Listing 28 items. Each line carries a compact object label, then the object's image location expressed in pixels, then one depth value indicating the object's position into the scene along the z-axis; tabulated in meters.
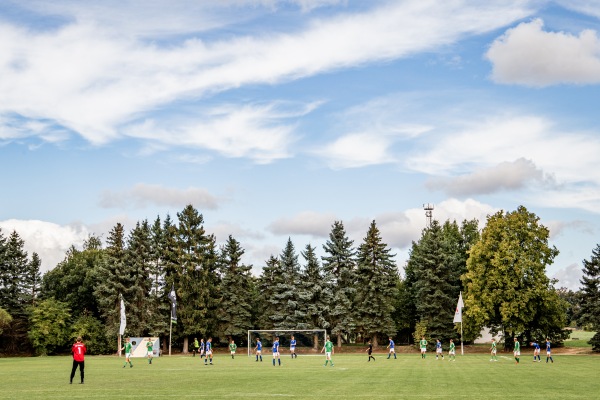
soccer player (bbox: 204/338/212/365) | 47.76
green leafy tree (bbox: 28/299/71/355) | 76.50
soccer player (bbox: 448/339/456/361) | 52.81
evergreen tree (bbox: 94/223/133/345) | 76.19
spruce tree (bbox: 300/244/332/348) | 78.31
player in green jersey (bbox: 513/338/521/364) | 46.34
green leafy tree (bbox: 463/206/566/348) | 63.62
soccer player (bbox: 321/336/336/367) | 41.67
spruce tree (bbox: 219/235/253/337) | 79.62
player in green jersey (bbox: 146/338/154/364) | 49.20
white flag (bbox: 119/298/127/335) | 64.46
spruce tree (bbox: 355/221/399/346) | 77.75
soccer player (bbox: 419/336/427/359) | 57.44
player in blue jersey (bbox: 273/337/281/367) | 44.25
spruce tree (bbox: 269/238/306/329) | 78.56
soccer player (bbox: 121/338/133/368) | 44.33
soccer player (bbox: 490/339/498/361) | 50.06
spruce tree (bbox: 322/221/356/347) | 77.94
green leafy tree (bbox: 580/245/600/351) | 68.71
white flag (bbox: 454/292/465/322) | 60.60
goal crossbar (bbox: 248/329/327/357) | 71.19
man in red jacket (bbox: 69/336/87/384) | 25.33
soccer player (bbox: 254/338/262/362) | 51.00
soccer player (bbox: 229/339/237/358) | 58.14
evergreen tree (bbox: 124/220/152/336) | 77.06
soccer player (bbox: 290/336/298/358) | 58.66
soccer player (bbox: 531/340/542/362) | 48.80
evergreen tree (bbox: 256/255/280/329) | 81.88
